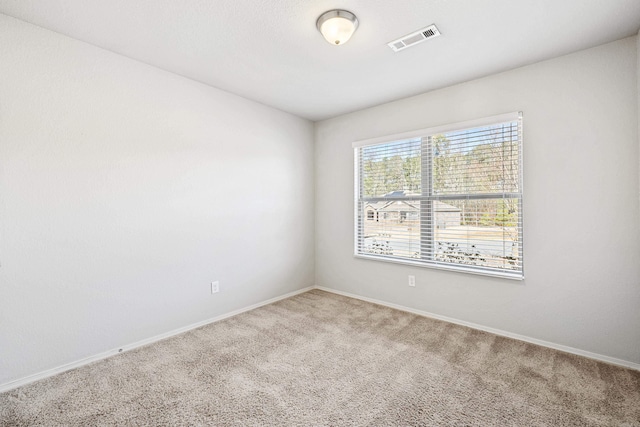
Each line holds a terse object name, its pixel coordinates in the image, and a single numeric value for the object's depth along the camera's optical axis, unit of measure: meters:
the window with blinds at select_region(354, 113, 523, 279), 2.76
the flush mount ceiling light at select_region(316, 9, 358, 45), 1.90
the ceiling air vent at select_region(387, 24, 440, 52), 2.10
